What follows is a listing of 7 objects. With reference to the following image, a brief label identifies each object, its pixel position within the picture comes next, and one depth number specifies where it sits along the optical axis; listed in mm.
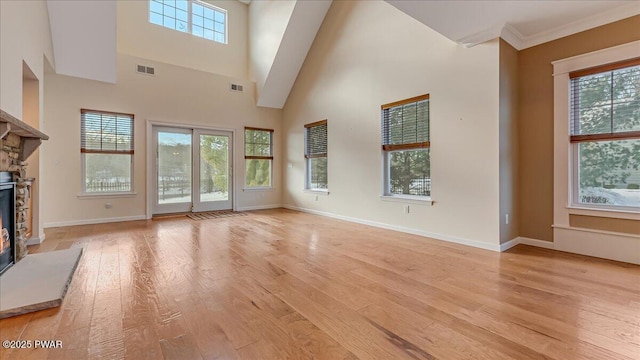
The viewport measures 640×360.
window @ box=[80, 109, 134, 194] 5082
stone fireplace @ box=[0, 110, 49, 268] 2611
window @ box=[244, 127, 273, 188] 6918
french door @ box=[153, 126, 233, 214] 5887
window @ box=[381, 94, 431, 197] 4184
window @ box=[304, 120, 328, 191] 6070
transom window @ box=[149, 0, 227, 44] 6198
